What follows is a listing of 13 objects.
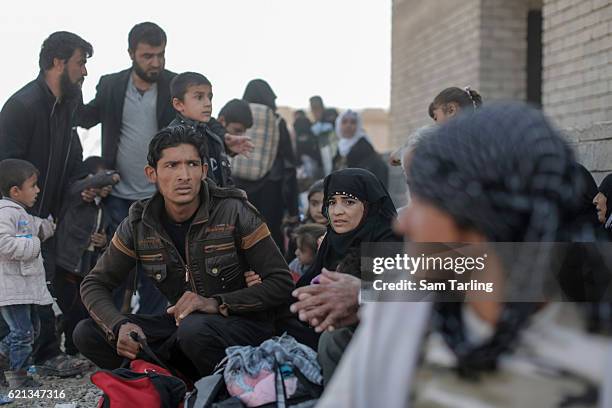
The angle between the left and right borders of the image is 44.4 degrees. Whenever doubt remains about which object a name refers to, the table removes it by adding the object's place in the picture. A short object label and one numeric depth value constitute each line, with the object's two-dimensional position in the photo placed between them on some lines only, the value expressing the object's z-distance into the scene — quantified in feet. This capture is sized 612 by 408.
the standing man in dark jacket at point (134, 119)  15.07
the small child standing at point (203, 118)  13.66
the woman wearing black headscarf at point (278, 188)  19.58
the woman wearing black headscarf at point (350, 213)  11.25
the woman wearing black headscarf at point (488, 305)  4.15
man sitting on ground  10.67
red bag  9.21
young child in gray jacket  13.08
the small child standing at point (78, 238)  14.89
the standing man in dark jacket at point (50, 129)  14.25
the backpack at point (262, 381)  8.84
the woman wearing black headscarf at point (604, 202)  11.76
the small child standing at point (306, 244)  15.96
